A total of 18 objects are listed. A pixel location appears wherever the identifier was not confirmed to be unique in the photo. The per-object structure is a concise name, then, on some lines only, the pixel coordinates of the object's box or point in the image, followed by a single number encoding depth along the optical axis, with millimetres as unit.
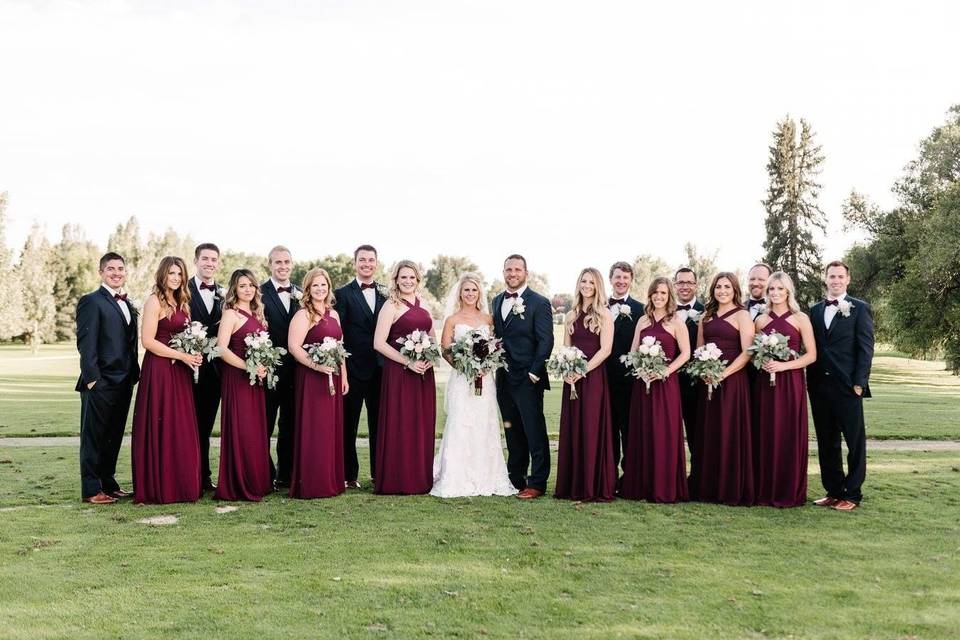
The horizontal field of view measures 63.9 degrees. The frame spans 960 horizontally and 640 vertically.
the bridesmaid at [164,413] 8398
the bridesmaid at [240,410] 8625
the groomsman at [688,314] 9328
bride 9062
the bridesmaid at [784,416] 8359
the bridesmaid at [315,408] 8742
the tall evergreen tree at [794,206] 55188
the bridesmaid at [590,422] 8648
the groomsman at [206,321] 9156
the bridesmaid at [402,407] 8984
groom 8977
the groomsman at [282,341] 9469
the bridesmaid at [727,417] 8461
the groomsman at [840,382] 8289
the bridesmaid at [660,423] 8531
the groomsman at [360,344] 9531
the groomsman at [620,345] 9156
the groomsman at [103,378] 8477
